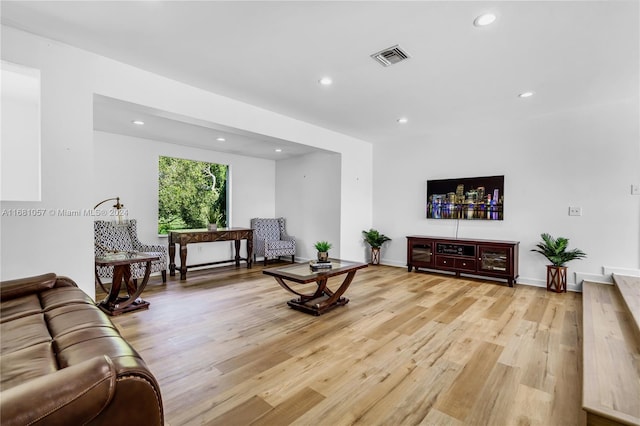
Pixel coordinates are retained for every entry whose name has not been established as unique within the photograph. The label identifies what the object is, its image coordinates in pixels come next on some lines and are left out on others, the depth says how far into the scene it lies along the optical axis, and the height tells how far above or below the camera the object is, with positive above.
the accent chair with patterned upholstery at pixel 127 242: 4.17 -0.53
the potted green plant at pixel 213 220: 5.69 -0.23
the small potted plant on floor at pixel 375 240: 6.05 -0.62
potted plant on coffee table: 3.55 -0.51
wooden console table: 5.11 -0.55
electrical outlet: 4.27 +0.02
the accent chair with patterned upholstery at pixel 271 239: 6.19 -0.68
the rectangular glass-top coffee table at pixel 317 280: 3.14 -0.73
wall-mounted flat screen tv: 4.91 +0.22
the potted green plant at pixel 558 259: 4.15 -0.64
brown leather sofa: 0.75 -0.55
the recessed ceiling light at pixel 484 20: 2.23 +1.42
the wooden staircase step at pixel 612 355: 1.53 -0.98
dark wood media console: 4.53 -0.73
